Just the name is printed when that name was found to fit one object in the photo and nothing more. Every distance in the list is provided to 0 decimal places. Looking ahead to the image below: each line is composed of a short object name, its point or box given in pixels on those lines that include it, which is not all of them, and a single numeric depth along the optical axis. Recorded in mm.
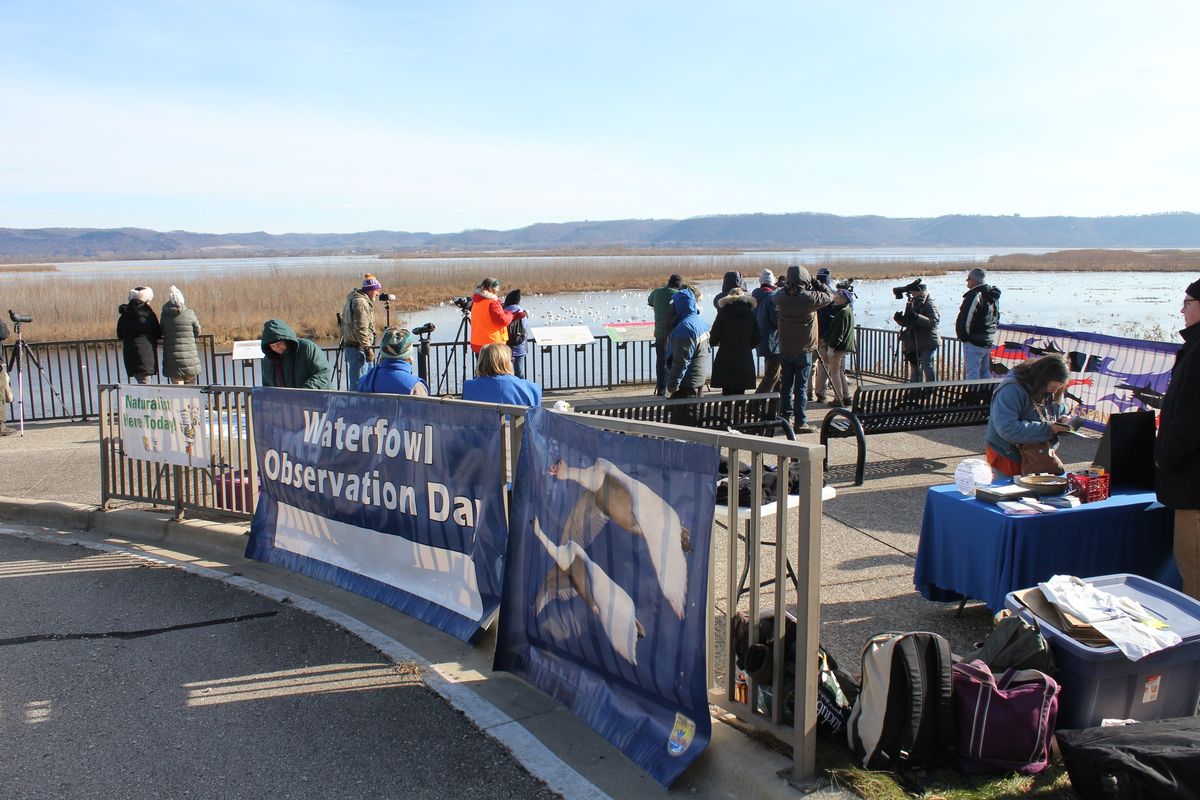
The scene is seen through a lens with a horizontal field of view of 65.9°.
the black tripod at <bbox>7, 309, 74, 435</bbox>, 11977
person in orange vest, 11156
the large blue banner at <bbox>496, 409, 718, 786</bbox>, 3494
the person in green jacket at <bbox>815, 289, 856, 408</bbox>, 12086
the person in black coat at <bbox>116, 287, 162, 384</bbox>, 11922
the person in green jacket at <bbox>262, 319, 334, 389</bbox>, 7944
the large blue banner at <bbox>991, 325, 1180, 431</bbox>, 10688
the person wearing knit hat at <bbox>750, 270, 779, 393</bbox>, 12172
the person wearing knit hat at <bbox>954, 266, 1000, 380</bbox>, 11836
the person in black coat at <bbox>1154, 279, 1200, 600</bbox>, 4402
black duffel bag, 2924
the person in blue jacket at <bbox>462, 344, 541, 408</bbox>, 5777
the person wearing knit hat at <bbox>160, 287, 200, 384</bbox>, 11961
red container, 5148
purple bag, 3381
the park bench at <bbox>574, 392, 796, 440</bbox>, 8469
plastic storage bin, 3545
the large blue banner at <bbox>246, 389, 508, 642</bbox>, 5027
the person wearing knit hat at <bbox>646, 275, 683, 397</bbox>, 12025
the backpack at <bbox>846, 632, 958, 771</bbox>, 3348
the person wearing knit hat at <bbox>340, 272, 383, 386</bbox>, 11320
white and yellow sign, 7109
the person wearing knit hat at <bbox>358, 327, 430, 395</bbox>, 6516
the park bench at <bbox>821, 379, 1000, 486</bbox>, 9156
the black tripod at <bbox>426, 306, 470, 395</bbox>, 13323
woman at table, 6191
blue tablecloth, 4762
